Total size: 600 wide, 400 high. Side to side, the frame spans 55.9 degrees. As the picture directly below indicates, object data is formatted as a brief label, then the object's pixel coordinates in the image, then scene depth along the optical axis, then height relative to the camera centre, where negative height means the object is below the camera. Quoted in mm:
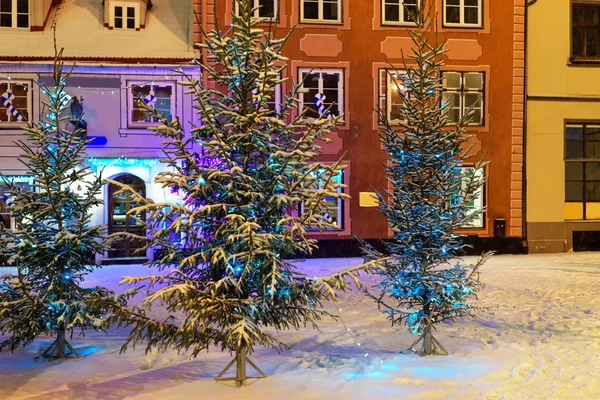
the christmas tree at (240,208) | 5379 -72
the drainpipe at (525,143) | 18594 +1953
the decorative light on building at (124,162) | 16938 +1145
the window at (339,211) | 17953 -332
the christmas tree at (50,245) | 6723 -547
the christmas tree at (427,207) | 6836 -64
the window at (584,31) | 19000 +5771
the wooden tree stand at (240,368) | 5863 -1744
